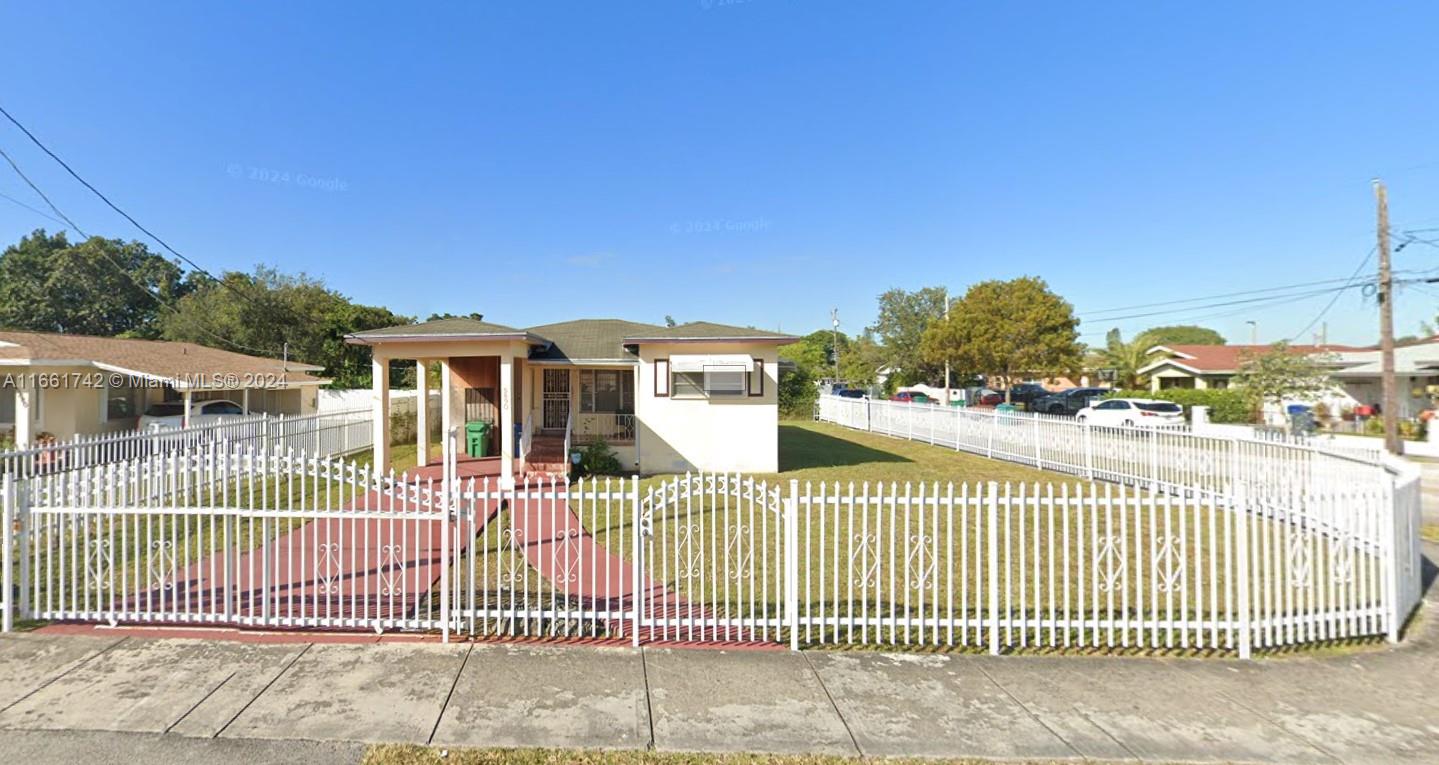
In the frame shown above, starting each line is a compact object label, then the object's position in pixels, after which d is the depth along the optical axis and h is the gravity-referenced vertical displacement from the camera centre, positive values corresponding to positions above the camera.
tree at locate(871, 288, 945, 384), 49.43 +5.92
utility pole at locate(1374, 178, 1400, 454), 15.99 +1.57
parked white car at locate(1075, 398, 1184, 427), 23.80 -1.19
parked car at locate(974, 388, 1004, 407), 39.63 -0.84
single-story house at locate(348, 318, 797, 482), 13.09 -0.01
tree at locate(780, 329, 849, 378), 54.41 +3.44
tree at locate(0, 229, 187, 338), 43.25 +7.96
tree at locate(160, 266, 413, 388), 38.59 +4.84
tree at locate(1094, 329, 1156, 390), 41.75 +1.80
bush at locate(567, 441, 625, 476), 14.22 -1.74
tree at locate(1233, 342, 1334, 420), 21.48 +0.21
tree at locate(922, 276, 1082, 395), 34.53 +3.25
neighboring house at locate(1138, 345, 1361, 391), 38.09 +1.13
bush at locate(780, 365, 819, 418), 33.00 -0.58
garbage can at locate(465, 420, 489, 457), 15.43 -1.24
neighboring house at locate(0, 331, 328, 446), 15.66 +0.41
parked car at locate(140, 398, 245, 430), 18.83 -0.67
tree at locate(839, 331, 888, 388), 51.94 +2.29
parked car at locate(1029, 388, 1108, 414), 34.94 -1.03
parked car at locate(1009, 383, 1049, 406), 39.62 -0.57
